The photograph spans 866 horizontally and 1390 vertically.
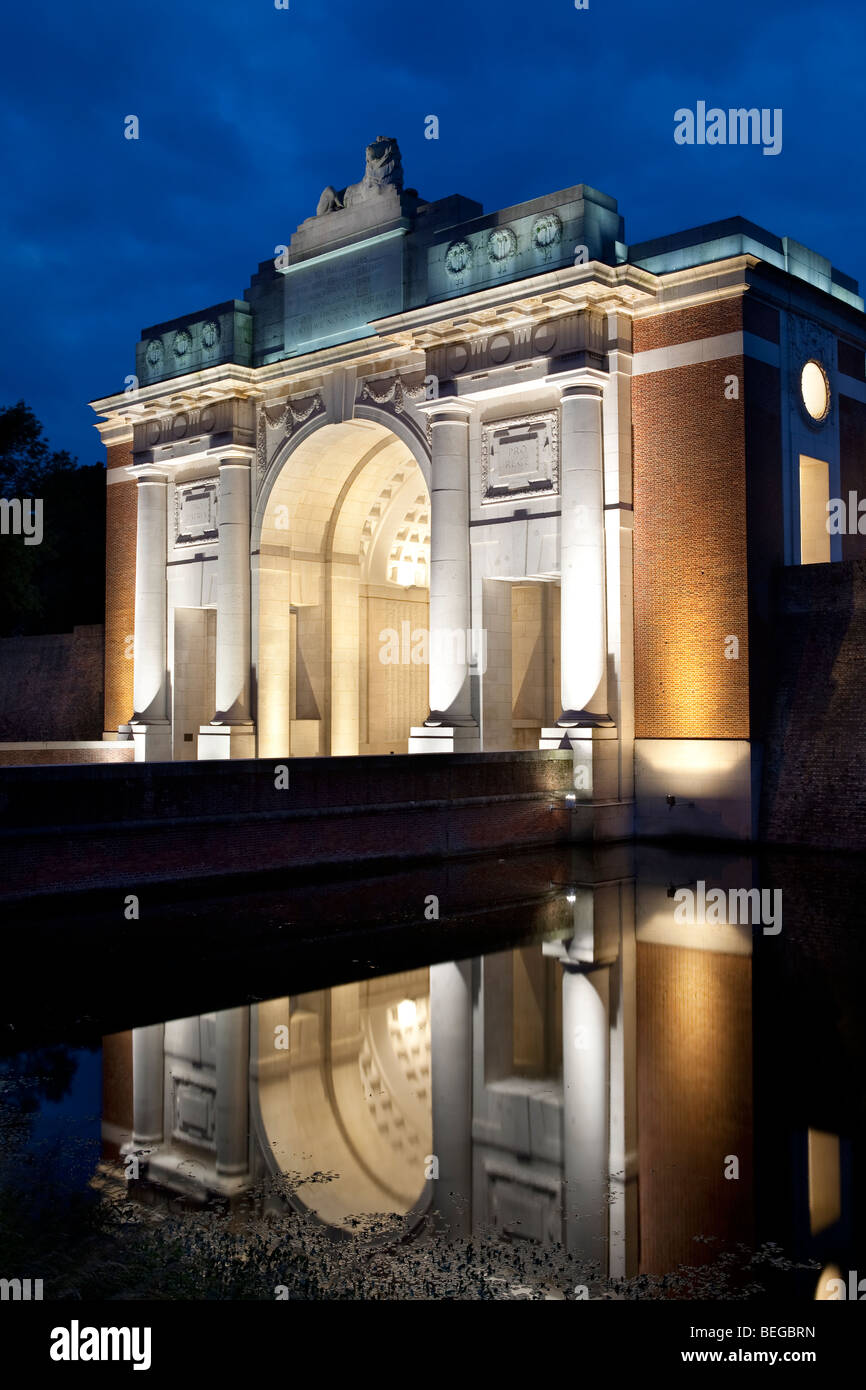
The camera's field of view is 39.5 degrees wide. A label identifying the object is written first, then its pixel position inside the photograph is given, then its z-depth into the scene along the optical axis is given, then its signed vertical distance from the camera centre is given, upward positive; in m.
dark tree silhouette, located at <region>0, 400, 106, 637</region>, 52.19 +7.24
